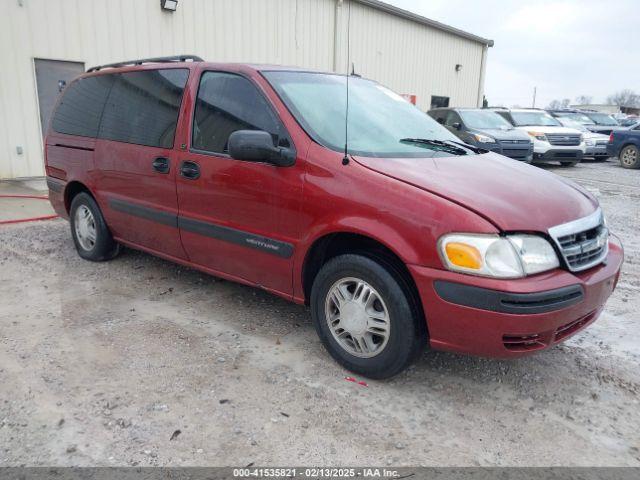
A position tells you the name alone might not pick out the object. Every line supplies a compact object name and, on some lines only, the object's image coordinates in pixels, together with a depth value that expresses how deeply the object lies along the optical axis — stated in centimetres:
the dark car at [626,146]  1418
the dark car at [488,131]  1170
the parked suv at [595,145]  1533
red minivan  249
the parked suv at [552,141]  1337
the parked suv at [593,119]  1888
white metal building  896
